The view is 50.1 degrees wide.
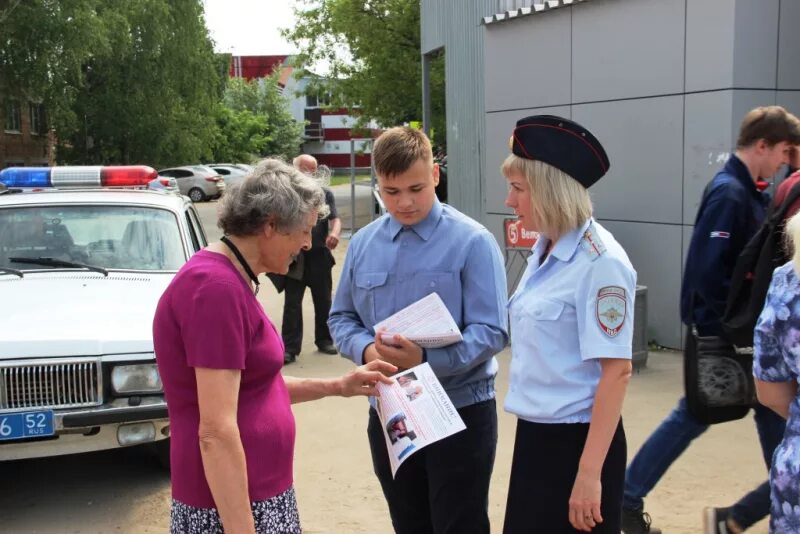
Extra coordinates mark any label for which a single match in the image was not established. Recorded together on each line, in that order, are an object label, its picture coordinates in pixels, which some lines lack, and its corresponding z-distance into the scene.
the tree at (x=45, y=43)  27.12
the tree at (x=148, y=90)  33.75
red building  76.88
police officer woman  2.49
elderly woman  2.18
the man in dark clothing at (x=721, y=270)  3.91
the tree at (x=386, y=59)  24.36
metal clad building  7.32
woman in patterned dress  2.32
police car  4.54
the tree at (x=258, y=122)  59.12
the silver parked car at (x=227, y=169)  40.50
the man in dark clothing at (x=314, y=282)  8.34
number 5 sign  8.69
